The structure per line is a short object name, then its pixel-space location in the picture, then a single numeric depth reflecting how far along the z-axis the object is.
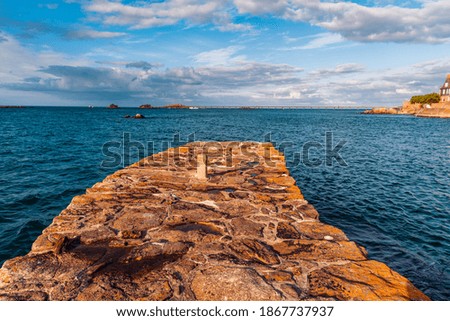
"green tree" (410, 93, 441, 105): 109.12
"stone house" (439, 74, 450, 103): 104.12
